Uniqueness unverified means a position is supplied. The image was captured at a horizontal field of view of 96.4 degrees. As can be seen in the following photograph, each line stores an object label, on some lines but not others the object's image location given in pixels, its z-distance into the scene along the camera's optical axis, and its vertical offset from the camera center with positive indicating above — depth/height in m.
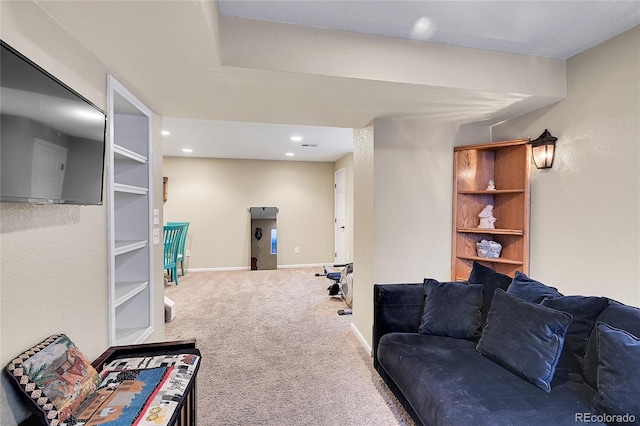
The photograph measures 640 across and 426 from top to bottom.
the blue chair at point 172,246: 4.59 -0.58
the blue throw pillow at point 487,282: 1.90 -0.48
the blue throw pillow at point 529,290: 1.63 -0.45
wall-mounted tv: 0.90 +0.27
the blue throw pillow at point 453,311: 1.89 -0.67
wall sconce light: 2.25 +0.51
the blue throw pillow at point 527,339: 1.37 -0.65
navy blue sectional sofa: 1.16 -0.77
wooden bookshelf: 2.54 +0.11
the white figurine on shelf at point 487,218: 2.72 -0.05
